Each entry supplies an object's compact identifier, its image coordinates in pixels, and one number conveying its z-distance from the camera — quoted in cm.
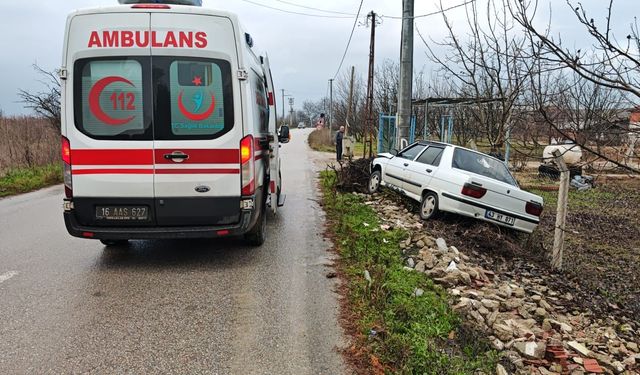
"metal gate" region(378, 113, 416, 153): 1948
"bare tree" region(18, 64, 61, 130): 1631
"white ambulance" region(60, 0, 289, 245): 486
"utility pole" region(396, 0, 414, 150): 1045
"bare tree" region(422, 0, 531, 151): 811
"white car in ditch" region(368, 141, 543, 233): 720
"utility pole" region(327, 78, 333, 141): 4131
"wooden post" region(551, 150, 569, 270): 576
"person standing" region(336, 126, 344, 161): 2086
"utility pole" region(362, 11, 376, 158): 1723
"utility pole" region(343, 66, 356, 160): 2136
